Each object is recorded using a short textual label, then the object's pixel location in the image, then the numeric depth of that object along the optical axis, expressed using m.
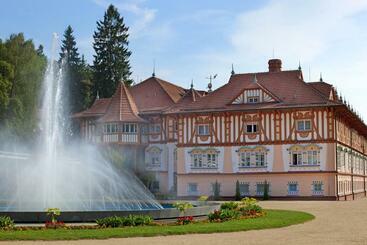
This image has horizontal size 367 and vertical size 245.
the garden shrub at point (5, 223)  19.37
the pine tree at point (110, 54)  76.81
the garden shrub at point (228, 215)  22.72
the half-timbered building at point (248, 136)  47.84
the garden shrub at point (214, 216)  22.34
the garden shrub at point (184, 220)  21.11
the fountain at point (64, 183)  22.67
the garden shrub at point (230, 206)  27.94
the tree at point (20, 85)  55.19
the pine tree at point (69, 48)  87.56
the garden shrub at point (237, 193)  48.47
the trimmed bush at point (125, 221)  20.02
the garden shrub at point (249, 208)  25.80
